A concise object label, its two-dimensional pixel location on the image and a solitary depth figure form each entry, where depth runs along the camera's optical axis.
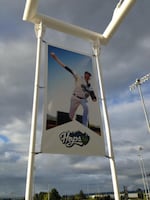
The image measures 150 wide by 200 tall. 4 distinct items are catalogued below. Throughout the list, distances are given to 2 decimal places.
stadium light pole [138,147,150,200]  26.83
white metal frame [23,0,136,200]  4.43
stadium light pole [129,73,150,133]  18.14
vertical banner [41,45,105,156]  4.72
